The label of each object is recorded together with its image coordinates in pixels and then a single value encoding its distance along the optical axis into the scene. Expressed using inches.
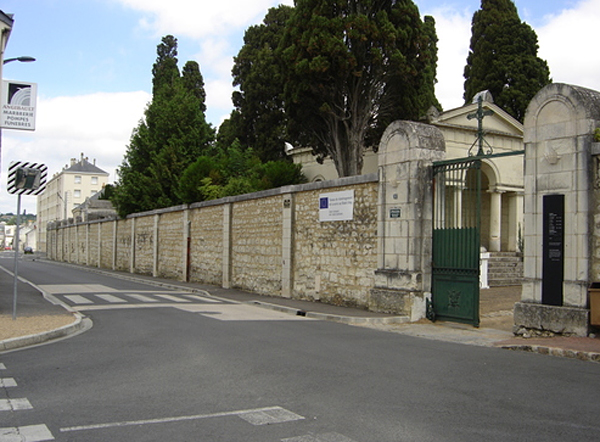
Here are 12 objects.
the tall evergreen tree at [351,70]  943.7
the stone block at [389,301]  504.1
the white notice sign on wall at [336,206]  588.0
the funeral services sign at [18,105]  448.1
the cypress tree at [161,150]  1355.8
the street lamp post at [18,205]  417.4
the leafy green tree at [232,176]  942.4
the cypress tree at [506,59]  1302.9
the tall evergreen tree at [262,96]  1423.5
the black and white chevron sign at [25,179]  444.8
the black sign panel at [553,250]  384.5
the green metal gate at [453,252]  463.2
